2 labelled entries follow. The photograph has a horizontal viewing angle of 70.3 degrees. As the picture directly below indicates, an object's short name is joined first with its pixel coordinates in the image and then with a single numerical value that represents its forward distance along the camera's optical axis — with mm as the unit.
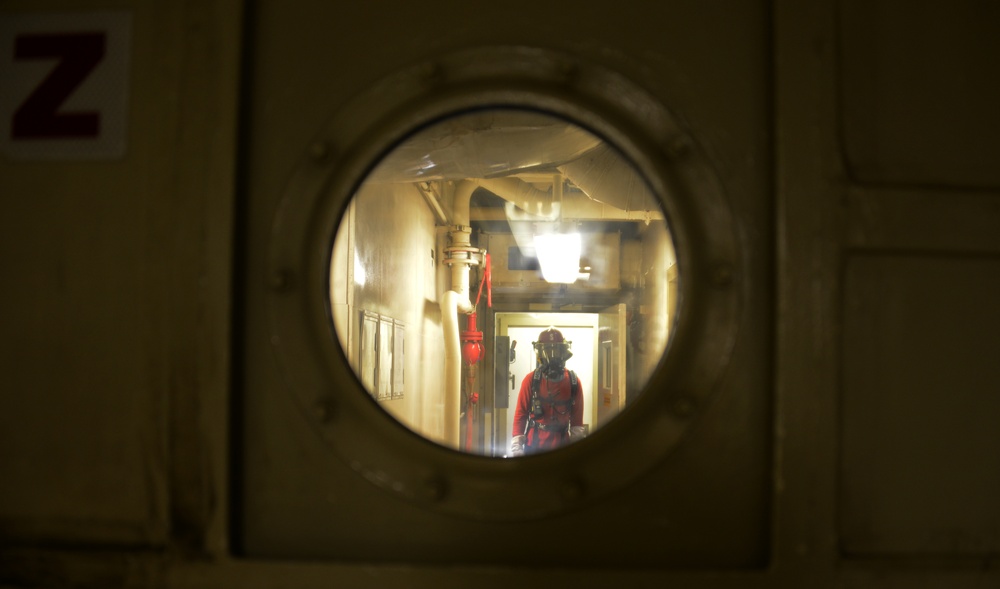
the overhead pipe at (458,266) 4422
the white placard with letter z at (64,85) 1031
